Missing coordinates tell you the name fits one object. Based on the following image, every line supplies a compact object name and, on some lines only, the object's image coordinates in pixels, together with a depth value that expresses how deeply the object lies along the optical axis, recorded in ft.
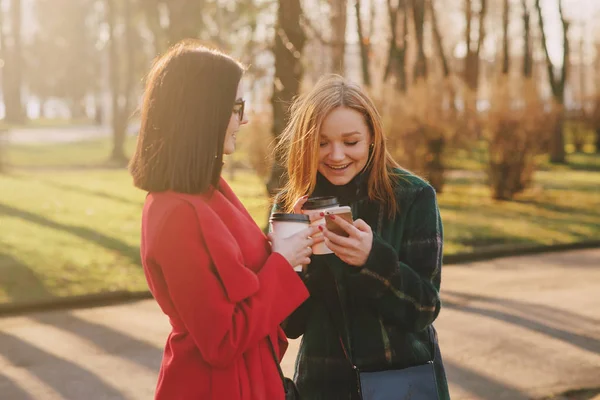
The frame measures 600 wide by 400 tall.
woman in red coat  7.24
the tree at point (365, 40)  72.01
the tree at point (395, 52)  72.86
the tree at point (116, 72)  93.97
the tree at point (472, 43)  97.99
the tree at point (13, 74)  142.61
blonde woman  8.54
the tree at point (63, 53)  243.81
